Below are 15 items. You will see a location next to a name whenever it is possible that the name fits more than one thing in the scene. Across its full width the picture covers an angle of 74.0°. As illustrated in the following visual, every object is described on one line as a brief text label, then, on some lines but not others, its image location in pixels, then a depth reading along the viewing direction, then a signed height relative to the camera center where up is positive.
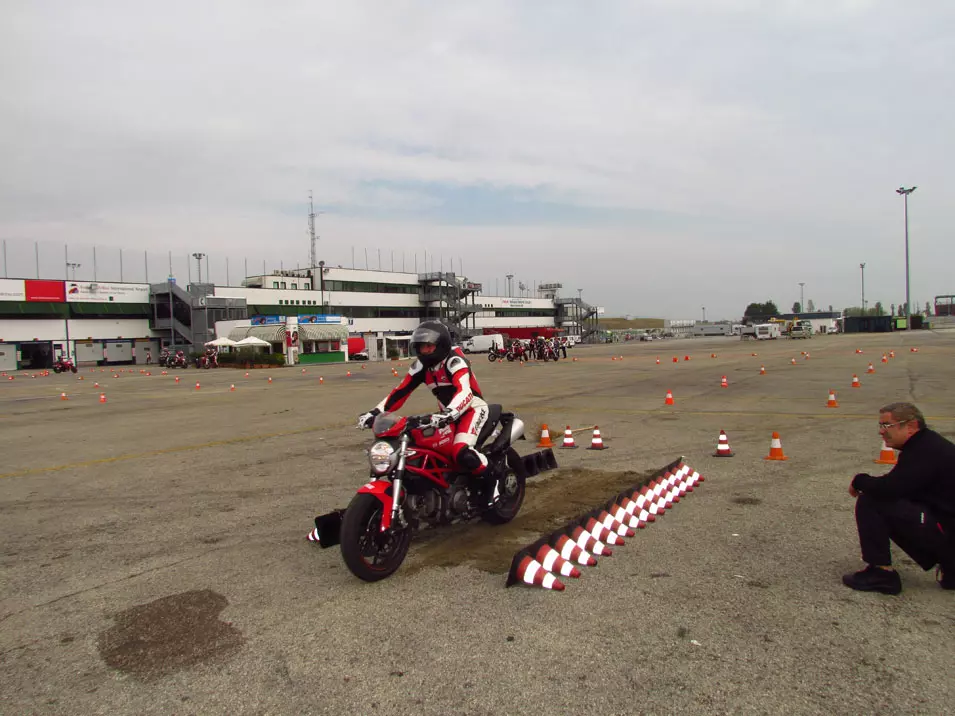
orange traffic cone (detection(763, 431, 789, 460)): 8.56 -1.64
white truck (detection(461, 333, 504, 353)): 60.01 -0.58
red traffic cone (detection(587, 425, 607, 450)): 9.75 -1.67
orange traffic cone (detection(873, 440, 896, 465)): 8.09 -1.68
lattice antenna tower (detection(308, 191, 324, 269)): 80.62 +12.57
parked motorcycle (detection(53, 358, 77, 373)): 45.44 -1.18
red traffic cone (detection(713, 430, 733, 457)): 8.91 -1.65
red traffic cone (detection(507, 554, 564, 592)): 4.36 -1.67
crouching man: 3.96 -1.14
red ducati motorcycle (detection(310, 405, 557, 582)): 4.48 -1.24
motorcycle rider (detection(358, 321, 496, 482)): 5.25 -0.44
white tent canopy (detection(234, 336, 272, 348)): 45.09 +0.17
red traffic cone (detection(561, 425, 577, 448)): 9.85 -1.63
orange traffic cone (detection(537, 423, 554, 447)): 10.34 -1.70
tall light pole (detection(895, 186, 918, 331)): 78.12 +2.47
